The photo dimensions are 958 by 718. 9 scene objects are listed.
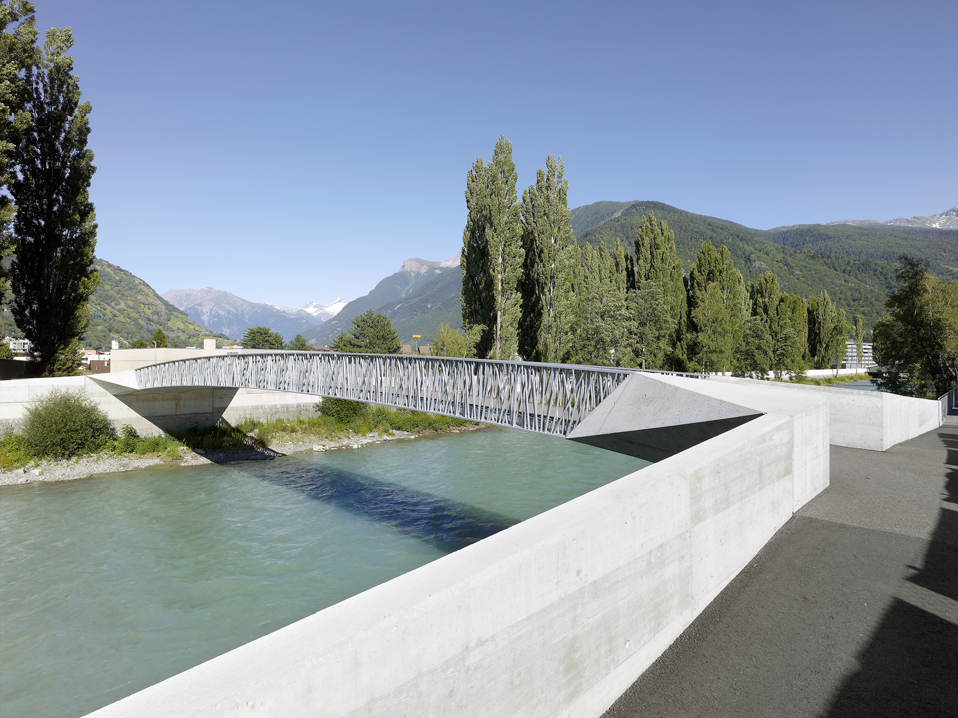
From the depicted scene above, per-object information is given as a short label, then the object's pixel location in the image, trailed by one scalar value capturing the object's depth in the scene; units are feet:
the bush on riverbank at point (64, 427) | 64.13
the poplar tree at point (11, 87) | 61.72
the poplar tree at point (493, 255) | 89.04
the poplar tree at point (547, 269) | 91.20
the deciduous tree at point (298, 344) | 246.17
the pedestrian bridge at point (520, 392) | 24.32
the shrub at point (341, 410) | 90.53
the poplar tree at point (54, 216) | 73.15
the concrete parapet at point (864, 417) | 36.24
